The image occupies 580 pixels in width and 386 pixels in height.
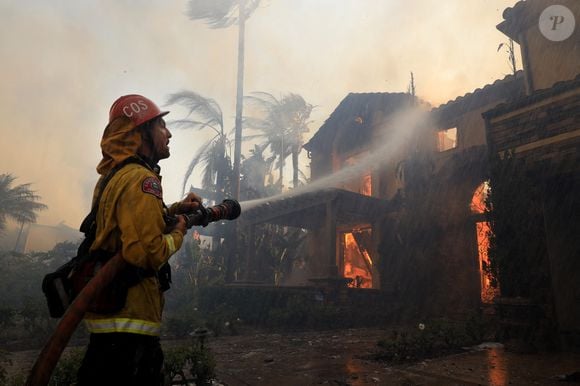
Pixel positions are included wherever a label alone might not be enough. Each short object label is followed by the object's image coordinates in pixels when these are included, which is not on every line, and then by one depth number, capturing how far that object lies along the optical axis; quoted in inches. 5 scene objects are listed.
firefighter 62.1
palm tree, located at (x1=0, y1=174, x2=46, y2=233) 1445.6
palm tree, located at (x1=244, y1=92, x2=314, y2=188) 1064.2
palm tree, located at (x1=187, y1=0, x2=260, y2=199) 681.6
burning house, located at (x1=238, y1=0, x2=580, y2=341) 290.8
